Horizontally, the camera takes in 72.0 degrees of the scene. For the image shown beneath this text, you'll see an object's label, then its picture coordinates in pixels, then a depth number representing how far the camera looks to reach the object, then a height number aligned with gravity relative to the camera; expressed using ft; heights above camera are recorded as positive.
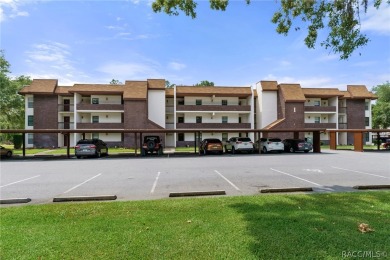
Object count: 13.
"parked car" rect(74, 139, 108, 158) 76.13 -3.87
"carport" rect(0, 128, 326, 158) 75.46 +1.02
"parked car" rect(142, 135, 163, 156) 83.71 -3.34
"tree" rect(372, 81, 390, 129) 168.86 +16.49
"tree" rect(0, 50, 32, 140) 121.90 +15.85
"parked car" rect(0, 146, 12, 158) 83.94 -5.51
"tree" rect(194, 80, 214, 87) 235.40 +45.12
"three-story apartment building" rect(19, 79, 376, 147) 125.29 +12.85
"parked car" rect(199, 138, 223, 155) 84.74 -3.74
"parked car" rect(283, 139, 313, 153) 90.53 -3.85
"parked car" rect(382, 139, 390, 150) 111.14 -4.63
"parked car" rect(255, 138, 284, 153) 87.92 -3.58
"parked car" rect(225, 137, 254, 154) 87.45 -3.54
